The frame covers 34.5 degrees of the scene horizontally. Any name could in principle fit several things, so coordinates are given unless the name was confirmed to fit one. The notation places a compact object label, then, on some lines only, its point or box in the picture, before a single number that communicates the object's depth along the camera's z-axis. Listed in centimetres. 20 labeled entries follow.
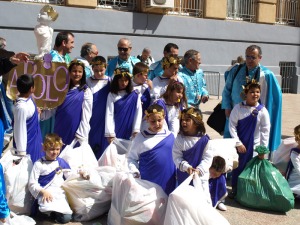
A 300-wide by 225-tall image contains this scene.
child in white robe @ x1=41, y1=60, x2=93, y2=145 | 521
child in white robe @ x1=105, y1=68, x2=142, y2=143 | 530
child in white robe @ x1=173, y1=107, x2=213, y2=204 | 430
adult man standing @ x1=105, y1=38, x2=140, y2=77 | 616
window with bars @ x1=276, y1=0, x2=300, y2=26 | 1725
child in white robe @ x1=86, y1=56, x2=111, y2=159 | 538
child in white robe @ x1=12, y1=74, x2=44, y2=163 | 453
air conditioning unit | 1305
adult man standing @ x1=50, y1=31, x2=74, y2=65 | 574
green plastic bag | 498
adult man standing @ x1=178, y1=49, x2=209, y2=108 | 602
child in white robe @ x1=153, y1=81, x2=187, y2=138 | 512
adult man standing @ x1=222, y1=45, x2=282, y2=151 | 592
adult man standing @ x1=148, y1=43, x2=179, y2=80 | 646
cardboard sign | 518
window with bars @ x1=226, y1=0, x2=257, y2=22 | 1582
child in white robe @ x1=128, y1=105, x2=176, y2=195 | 440
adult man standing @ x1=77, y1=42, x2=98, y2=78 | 642
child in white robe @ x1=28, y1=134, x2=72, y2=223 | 440
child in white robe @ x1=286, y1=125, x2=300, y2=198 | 531
